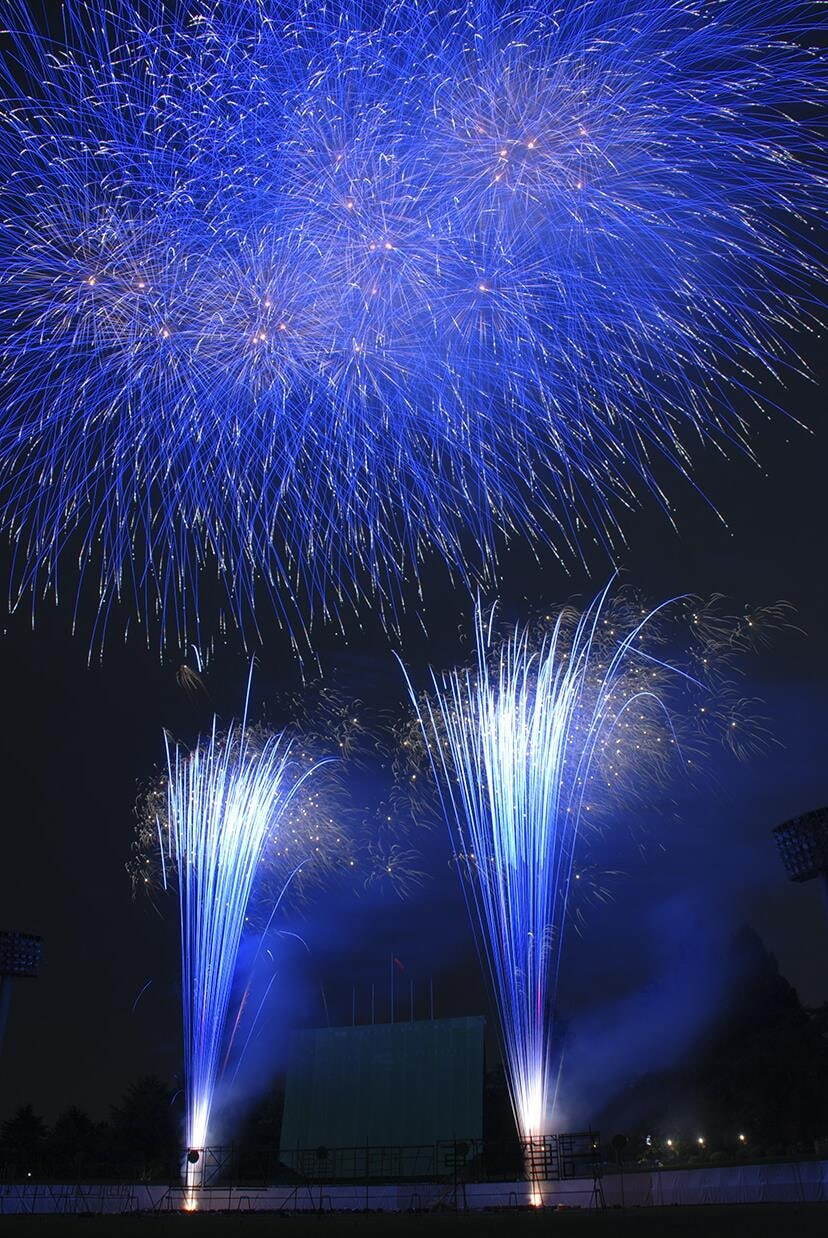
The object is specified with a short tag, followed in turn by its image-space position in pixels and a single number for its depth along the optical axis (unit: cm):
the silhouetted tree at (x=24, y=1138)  6028
